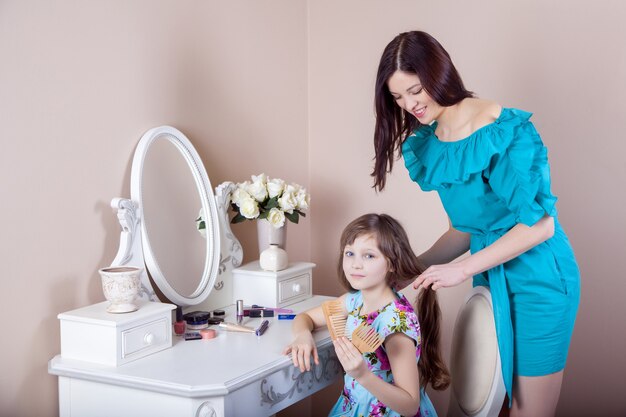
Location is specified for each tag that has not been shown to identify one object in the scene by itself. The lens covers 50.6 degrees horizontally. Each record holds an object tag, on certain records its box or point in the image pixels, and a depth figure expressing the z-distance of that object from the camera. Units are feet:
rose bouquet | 7.61
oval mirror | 6.74
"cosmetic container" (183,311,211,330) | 6.67
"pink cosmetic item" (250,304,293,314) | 7.20
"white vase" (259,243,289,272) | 7.62
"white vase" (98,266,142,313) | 5.78
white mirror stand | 6.49
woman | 5.66
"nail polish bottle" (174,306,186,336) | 6.48
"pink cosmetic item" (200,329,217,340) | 6.30
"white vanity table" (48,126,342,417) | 5.30
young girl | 5.58
